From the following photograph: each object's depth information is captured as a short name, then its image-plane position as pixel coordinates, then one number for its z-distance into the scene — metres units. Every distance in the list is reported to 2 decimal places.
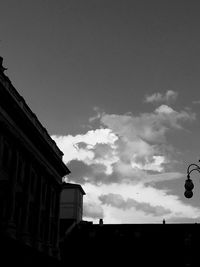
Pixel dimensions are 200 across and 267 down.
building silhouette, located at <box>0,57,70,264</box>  33.59
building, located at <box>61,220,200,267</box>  63.16
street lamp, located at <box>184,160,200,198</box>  20.94
